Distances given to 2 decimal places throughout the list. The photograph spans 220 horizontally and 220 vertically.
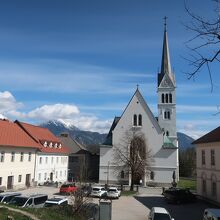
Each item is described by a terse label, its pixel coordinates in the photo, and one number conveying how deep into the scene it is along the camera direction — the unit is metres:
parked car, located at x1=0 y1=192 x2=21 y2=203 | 28.71
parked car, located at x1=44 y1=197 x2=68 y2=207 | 27.07
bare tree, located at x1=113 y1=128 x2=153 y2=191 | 60.66
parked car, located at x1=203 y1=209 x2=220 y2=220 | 21.88
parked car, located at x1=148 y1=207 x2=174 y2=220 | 23.95
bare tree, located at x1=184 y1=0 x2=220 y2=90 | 9.04
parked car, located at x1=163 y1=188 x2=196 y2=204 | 40.84
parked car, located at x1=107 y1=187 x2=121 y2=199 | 43.07
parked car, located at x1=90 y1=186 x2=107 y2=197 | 42.76
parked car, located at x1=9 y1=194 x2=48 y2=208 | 26.86
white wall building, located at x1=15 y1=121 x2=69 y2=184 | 56.94
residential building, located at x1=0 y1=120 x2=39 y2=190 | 44.16
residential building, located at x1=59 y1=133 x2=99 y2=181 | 78.31
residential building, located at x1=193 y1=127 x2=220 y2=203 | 38.47
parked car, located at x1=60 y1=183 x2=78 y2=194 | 42.88
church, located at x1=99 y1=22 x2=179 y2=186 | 65.88
